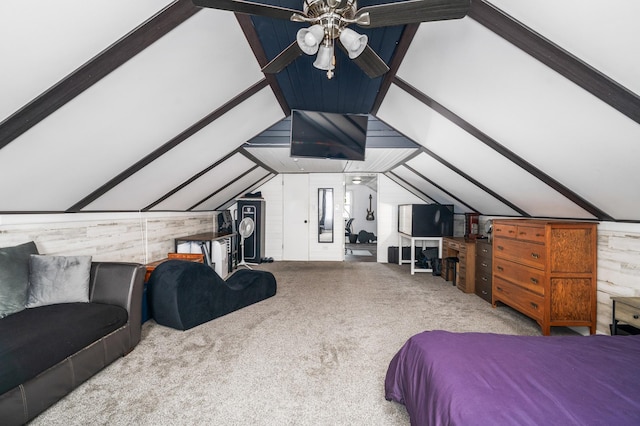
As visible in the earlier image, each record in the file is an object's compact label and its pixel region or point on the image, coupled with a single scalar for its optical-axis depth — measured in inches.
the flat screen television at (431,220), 244.1
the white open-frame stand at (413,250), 245.1
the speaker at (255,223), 281.6
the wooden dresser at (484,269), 172.2
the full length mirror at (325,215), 312.7
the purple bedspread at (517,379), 46.2
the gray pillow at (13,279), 88.9
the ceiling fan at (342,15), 58.1
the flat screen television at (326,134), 151.3
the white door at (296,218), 313.0
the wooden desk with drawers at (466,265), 192.1
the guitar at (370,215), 474.6
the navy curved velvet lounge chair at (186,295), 128.6
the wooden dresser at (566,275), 123.1
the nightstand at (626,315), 92.7
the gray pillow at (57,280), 96.5
